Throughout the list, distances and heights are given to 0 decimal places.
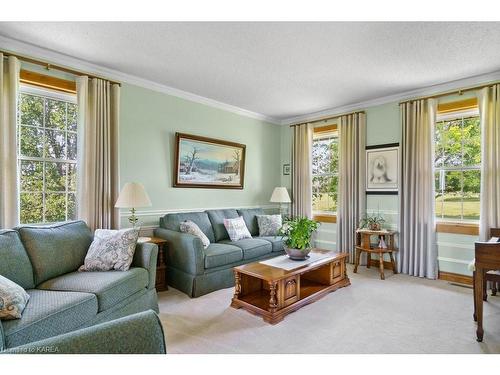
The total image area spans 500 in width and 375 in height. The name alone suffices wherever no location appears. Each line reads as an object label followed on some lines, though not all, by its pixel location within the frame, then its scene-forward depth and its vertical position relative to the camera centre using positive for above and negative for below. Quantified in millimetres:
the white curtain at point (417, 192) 3838 -83
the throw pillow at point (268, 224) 4484 -634
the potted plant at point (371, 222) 4184 -564
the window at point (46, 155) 2932 +323
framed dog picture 4234 +267
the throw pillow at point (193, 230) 3398 -558
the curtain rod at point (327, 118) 4684 +1218
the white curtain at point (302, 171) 5231 +278
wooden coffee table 2553 -1086
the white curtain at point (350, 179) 4535 +112
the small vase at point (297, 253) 3076 -759
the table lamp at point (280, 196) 5070 -195
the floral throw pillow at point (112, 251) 2449 -601
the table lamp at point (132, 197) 3074 -137
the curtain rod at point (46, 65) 2687 +1268
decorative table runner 2881 -838
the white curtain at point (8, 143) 2617 +398
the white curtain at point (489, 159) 3357 +335
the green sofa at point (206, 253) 3090 -833
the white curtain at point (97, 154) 3139 +359
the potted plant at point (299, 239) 3090 -601
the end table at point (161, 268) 3256 -988
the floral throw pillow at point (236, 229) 4012 -650
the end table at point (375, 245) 3924 -883
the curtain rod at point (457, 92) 3491 +1252
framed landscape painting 4137 +362
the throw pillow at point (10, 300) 1583 -689
